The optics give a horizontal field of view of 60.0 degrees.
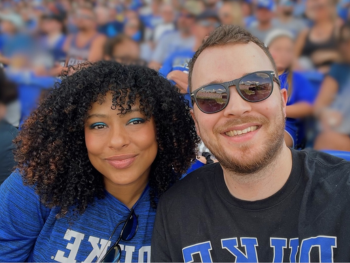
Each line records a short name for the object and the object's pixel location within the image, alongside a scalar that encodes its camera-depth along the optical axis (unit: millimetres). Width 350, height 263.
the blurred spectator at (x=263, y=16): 3455
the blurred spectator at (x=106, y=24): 4828
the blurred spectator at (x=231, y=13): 3713
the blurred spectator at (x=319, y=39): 2764
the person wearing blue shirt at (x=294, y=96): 2645
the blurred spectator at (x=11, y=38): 4477
